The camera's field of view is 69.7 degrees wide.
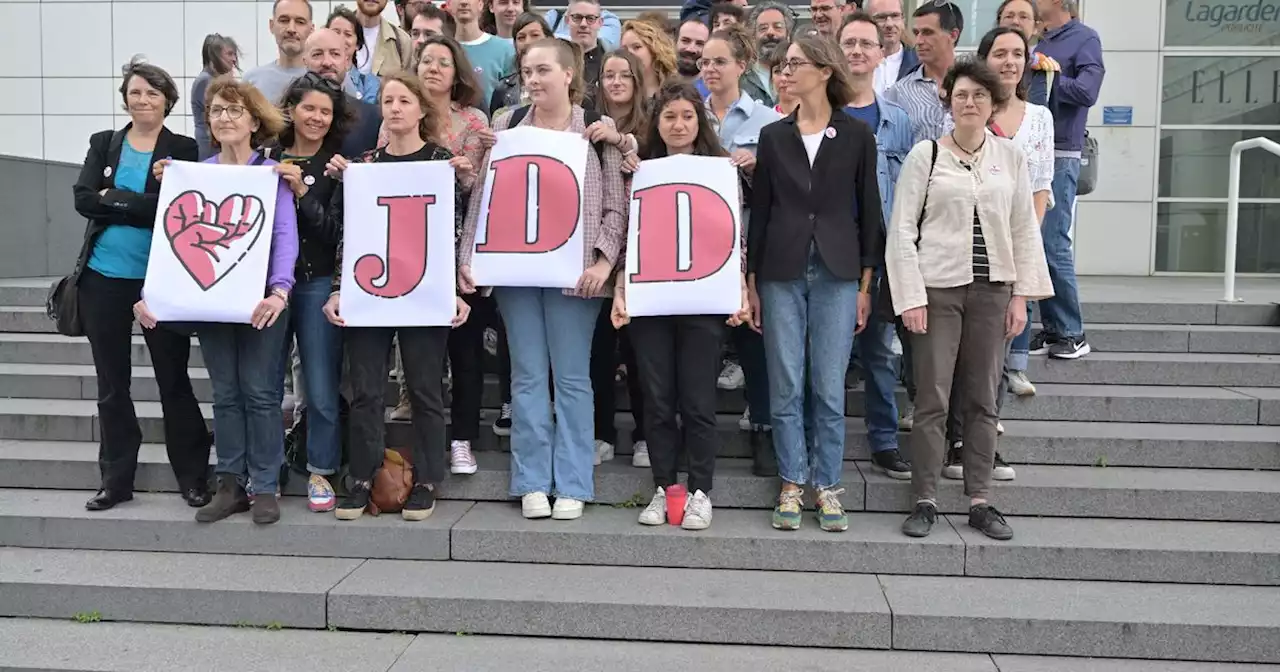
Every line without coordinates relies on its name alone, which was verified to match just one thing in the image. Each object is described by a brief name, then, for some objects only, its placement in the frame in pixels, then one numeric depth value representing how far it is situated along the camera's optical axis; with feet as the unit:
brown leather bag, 15.66
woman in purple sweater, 15.19
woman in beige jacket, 14.53
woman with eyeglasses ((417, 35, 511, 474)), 16.20
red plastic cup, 15.12
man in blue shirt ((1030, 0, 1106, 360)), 19.54
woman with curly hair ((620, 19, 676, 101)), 18.25
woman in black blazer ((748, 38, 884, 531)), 14.76
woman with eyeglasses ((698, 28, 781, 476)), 16.33
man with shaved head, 16.70
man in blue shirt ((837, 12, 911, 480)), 16.24
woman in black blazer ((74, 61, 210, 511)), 15.57
